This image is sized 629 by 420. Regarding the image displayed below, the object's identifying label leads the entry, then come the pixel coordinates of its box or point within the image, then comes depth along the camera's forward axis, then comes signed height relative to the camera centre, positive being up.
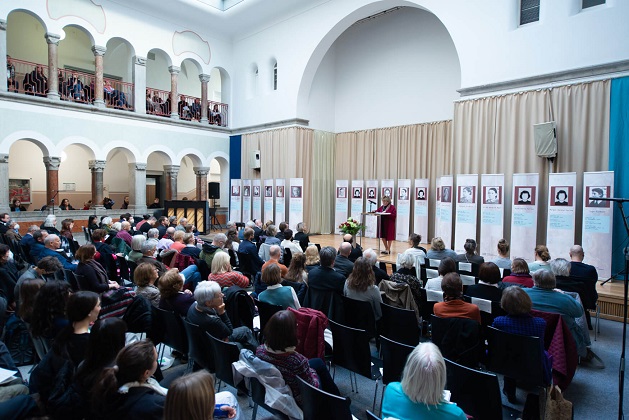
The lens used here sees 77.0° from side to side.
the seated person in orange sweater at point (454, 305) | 3.17 -0.89
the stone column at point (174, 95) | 13.99 +3.43
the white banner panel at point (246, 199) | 14.46 -0.30
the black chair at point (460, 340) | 3.02 -1.12
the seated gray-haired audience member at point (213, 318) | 3.02 -0.98
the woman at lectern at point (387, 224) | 9.36 -0.74
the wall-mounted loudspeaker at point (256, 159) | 14.21 +1.17
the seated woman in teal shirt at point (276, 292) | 3.62 -0.92
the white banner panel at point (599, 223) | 6.74 -0.46
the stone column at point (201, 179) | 14.91 +0.45
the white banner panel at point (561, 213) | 7.20 -0.32
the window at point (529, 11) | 8.20 +3.86
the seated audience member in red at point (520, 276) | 4.11 -0.85
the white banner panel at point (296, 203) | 12.69 -0.35
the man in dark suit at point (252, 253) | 5.94 -0.92
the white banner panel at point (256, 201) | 14.16 -0.34
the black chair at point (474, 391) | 2.25 -1.16
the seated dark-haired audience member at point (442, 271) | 4.14 -0.81
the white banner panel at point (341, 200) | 12.91 -0.26
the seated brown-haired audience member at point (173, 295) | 3.42 -0.92
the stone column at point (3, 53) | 10.62 +3.64
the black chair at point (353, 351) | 2.94 -1.21
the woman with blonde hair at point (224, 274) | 4.09 -0.87
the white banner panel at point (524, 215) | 7.68 -0.40
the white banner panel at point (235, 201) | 14.67 -0.36
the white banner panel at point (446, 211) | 9.19 -0.39
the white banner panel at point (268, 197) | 13.62 -0.18
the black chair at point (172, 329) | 3.21 -1.16
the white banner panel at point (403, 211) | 11.29 -0.49
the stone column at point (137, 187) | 13.32 +0.10
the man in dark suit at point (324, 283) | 3.97 -0.91
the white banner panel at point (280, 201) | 13.20 -0.30
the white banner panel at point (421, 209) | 10.91 -0.43
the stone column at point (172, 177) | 14.22 +0.48
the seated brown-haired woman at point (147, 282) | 3.66 -0.86
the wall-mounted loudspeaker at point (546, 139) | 7.56 +1.08
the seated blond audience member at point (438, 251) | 5.66 -0.83
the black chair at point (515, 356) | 2.81 -1.18
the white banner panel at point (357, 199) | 12.66 -0.19
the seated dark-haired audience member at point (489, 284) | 3.86 -0.88
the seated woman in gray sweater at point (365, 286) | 3.80 -0.90
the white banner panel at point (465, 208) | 8.52 -0.30
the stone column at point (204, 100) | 14.83 +3.44
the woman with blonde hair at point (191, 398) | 1.46 -0.78
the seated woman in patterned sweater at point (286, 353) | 2.25 -0.93
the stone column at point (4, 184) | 10.76 +0.11
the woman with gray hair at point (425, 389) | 1.76 -0.88
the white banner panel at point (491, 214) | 8.16 -0.39
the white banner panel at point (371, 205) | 12.33 -0.37
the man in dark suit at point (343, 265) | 4.65 -0.86
